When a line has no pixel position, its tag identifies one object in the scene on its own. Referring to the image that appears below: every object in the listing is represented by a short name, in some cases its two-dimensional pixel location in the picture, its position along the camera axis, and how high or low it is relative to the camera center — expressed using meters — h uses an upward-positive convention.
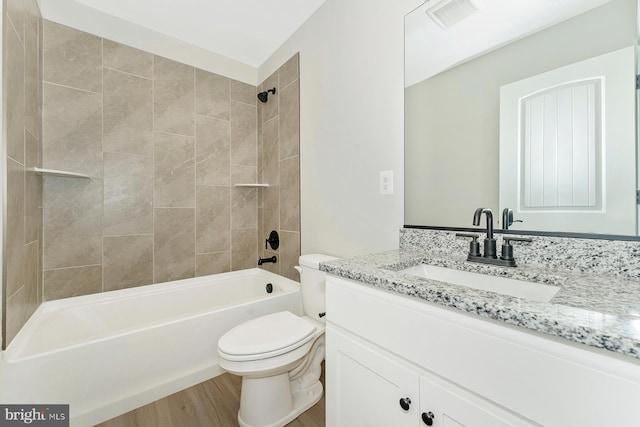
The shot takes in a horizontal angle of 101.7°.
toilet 1.15 -0.69
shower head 2.37 +1.08
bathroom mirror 0.83 +0.54
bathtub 1.15 -0.70
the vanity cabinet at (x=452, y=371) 0.43 -0.33
